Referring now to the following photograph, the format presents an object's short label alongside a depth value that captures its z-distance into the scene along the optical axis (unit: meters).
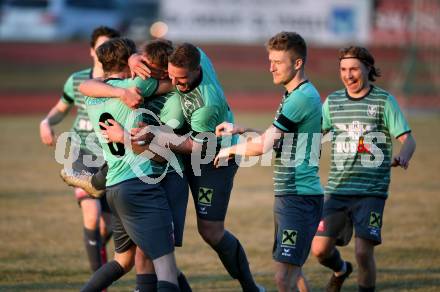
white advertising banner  71.87
